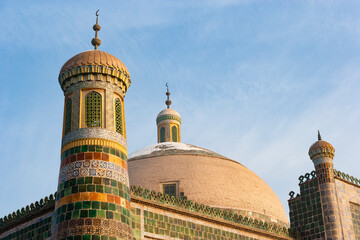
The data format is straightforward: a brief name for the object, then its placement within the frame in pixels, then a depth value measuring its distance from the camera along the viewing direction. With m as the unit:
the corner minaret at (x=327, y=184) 15.39
